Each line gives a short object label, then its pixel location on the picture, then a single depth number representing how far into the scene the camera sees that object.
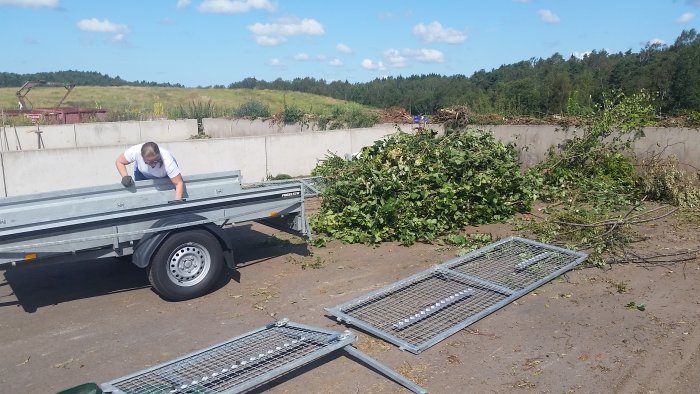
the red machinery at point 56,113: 26.78
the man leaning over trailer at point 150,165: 7.02
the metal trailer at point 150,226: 5.62
